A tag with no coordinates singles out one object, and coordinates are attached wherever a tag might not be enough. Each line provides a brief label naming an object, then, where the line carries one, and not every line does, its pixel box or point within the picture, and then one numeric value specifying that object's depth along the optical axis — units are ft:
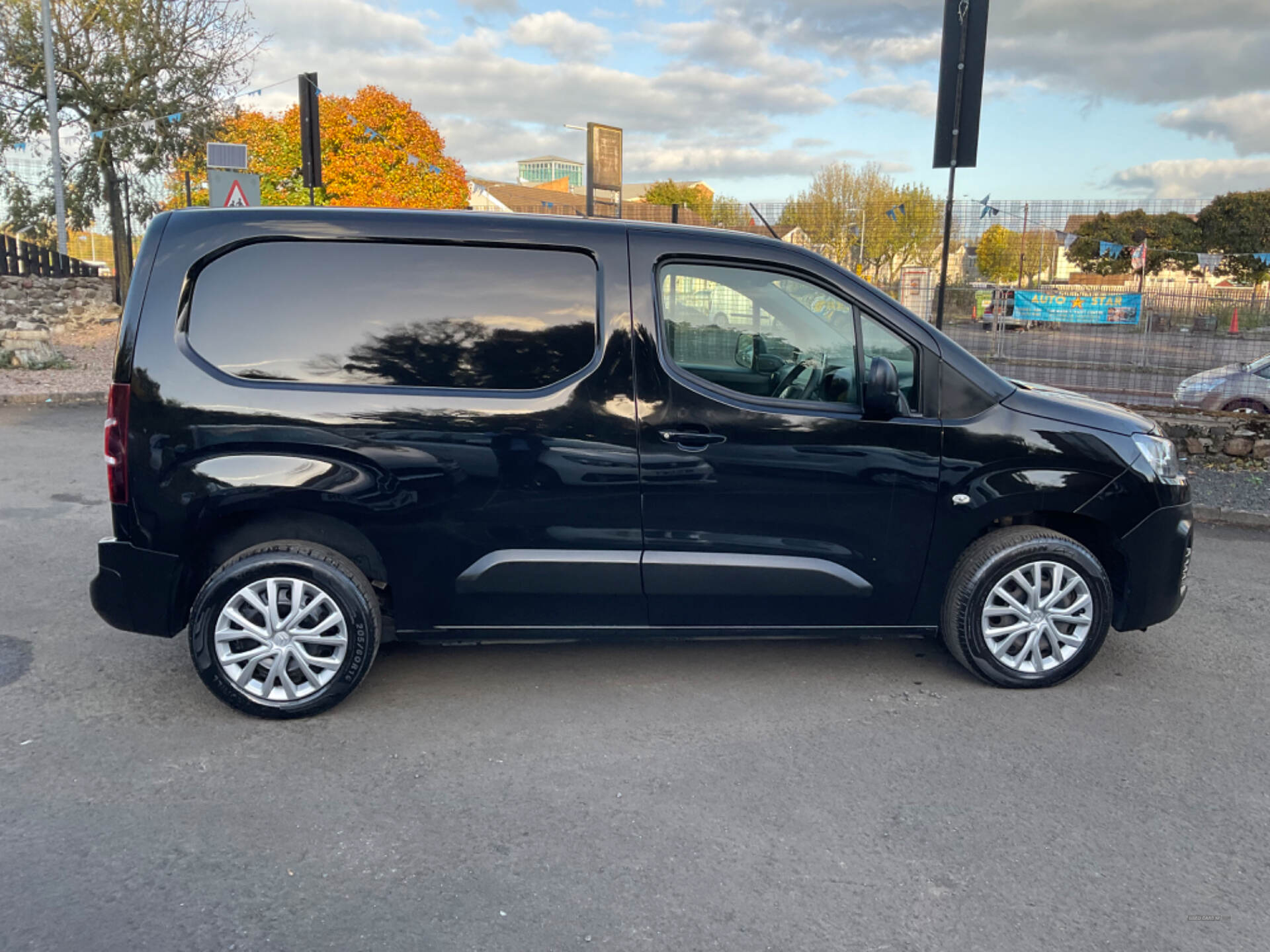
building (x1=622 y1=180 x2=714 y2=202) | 325.15
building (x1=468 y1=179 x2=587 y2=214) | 202.30
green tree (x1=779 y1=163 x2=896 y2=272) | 41.32
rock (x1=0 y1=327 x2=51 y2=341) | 53.83
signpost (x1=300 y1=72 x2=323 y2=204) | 42.65
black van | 12.53
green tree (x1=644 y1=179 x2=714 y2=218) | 283.59
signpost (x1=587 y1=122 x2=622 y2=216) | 46.33
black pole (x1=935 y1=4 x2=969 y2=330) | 26.23
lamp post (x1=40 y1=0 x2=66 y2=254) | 62.03
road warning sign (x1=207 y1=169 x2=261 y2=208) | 42.45
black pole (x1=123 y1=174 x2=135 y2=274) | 72.59
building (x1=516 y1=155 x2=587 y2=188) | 454.81
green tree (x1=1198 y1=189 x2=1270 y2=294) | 188.85
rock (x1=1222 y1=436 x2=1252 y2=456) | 30.53
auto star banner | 41.27
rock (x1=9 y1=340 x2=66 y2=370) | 50.21
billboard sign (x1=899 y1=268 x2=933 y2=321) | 38.68
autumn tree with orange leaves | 97.91
